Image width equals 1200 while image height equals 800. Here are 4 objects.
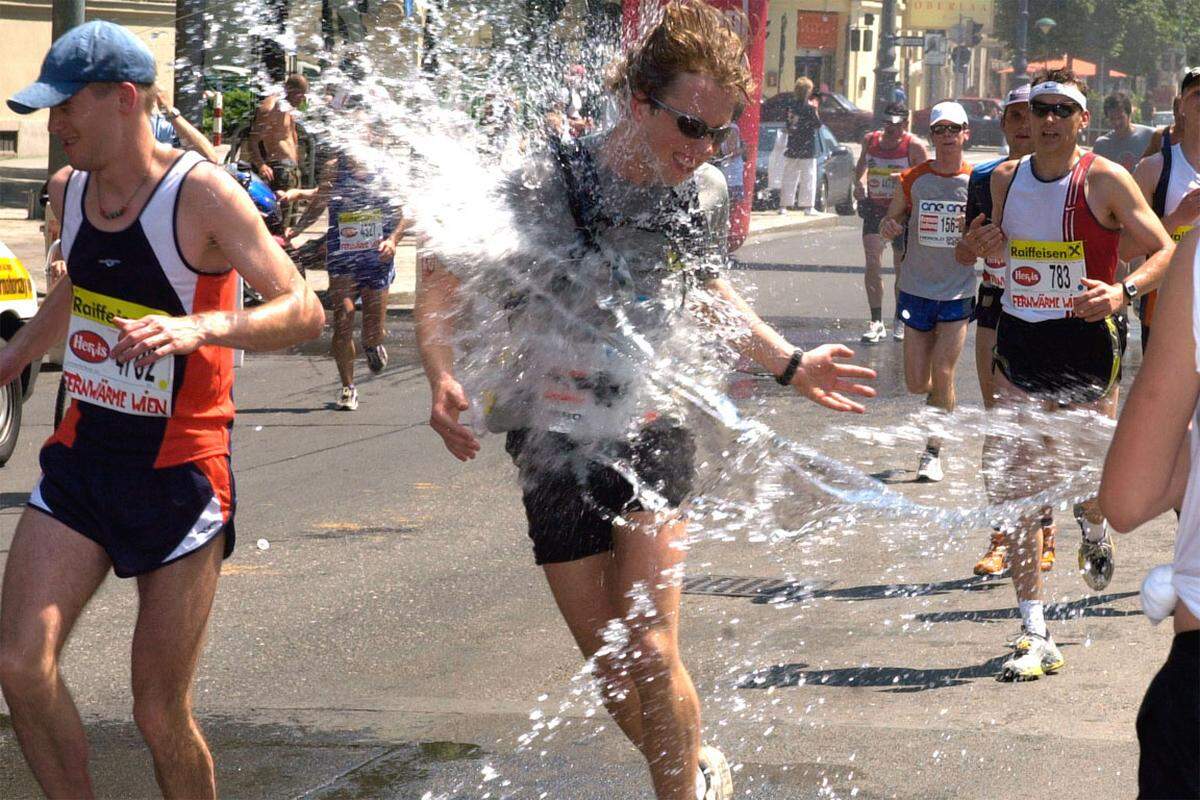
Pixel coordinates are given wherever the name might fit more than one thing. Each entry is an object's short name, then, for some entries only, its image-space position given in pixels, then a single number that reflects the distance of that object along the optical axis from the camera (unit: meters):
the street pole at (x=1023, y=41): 41.06
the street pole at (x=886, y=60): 41.78
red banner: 16.03
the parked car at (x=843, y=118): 40.50
